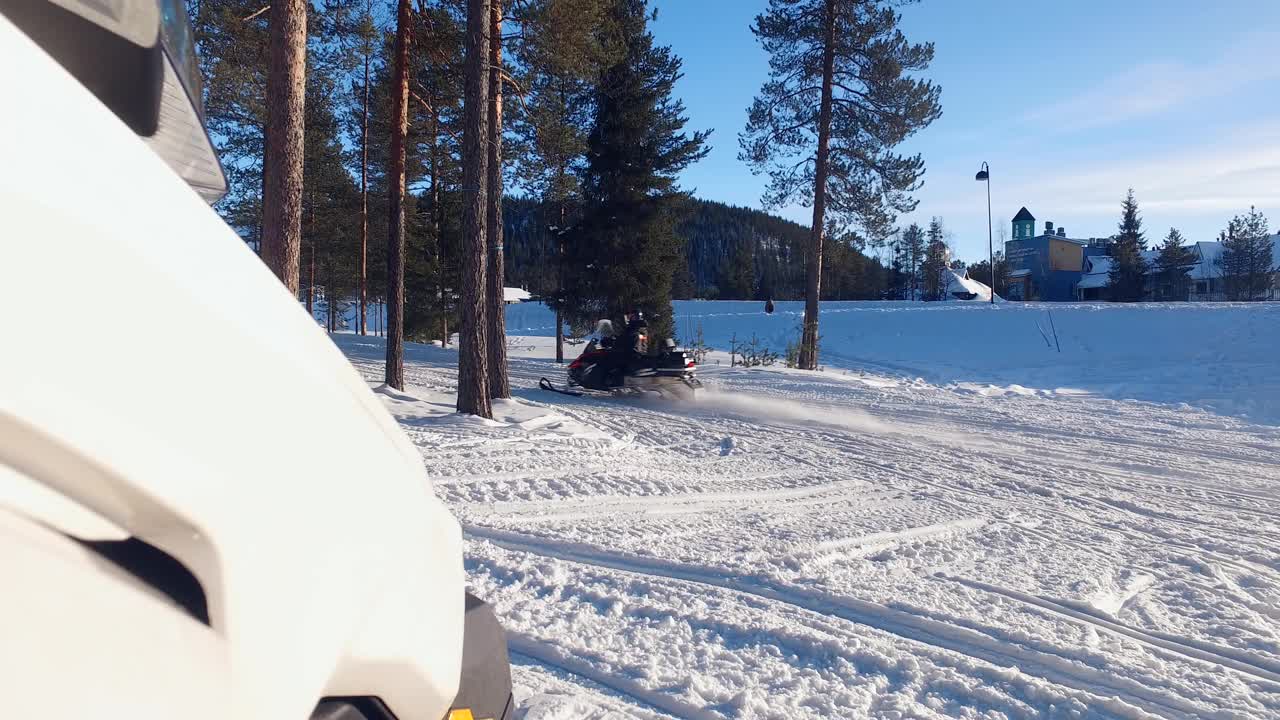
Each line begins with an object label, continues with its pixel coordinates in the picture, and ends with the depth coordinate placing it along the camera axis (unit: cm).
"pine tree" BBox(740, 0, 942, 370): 1767
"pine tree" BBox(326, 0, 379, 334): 1120
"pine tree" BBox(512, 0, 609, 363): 1034
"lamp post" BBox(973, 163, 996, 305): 3306
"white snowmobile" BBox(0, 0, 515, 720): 64
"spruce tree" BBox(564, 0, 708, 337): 2136
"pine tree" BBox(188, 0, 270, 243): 850
